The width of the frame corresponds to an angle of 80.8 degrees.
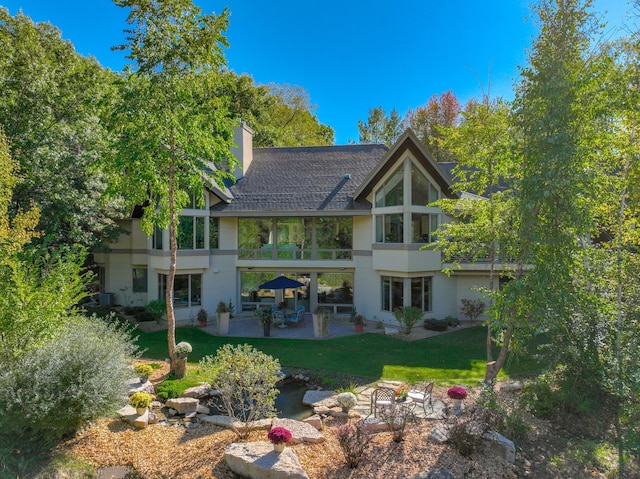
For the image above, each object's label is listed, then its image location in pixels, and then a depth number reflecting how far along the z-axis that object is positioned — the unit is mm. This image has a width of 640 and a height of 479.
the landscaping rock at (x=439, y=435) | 6848
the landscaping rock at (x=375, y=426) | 7577
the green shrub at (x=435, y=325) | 16797
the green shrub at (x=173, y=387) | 9469
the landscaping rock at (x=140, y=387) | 9477
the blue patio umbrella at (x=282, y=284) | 17509
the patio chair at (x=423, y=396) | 8633
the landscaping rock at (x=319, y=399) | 9367
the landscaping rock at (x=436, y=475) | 5793
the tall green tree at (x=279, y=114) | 34000
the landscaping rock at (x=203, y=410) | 8948
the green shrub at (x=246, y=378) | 7336
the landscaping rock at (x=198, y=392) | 9633
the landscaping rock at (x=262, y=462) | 5809
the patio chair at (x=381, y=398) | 8195
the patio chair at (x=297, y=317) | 17812
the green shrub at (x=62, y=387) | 6238
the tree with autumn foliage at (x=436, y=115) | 37688
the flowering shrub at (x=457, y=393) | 7938
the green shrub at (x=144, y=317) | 18548
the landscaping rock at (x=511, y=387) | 9911
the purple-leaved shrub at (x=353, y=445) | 6238
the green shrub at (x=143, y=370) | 10367
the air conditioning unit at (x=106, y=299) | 20953
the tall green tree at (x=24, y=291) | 7430
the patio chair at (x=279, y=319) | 17625
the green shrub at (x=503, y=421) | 7145
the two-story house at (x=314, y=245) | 17203
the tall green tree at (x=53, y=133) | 14539
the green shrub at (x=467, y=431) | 6441
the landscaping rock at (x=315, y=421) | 7902
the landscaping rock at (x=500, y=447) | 6461
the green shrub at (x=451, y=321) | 17328
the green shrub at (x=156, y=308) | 17438
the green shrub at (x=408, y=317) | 16094
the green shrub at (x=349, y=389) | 9919
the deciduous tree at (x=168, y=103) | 9648
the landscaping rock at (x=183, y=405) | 8930
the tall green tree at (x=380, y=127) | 44531
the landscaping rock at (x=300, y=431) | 7039
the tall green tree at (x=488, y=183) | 8422
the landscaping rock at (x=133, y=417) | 7898
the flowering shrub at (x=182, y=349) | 11109
